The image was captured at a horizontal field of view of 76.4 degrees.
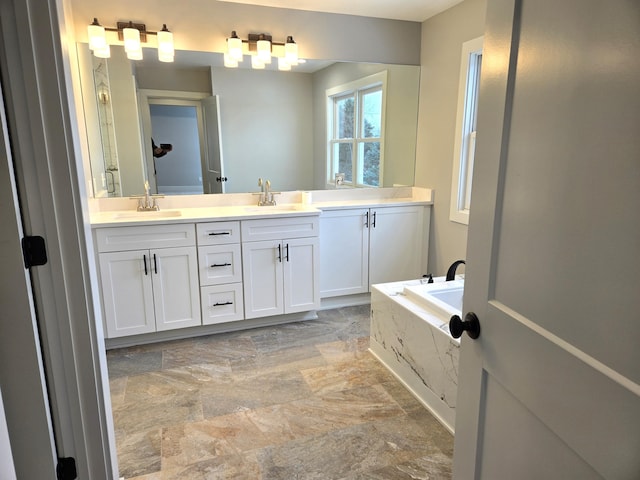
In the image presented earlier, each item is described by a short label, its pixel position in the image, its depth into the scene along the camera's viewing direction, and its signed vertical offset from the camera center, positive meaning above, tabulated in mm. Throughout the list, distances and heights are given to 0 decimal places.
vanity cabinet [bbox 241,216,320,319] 3045 -838
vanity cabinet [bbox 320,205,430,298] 3504 -810
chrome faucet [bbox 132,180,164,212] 3140 -363
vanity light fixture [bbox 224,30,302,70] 3133 +810
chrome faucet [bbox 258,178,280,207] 3496 -338
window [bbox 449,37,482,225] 3105 +194
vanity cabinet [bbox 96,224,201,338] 2725 -837
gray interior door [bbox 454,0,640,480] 647 -172
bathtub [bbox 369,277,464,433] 2068 -1032
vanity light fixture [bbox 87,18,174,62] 2820 +807
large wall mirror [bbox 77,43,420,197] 3049 +260
